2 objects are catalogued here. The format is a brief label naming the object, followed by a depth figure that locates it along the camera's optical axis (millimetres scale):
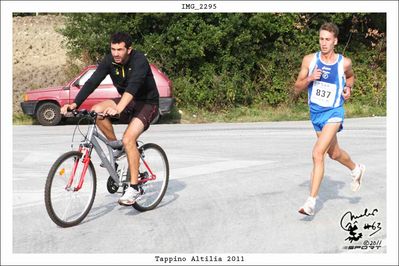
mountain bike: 11352
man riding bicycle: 11787
